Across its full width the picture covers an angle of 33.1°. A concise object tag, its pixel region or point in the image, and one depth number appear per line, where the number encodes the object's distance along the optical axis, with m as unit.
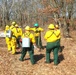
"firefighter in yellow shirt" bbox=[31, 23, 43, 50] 8.53
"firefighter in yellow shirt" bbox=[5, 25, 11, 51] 8.29
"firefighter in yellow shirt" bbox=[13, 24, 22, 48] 8.54
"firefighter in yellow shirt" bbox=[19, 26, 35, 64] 6.85
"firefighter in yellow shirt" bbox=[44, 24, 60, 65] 6.73
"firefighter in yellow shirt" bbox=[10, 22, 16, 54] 8.00
